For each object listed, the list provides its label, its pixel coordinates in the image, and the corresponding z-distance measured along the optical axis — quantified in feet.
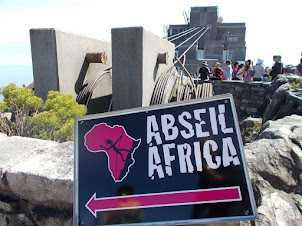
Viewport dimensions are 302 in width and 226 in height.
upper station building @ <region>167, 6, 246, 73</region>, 73.82
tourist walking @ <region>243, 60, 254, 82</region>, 33.30
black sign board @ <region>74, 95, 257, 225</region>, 4.37
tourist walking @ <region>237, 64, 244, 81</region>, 34.40
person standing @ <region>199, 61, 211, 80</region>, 32.02
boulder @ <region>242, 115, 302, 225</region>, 5.41
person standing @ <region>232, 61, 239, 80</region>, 35.29
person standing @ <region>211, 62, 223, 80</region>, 32.69
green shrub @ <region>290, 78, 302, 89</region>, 19.75
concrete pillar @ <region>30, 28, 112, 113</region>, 13.55
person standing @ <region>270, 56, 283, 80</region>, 28.78
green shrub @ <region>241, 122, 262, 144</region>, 12.48
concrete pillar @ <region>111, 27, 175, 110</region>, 13.50
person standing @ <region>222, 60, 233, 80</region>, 32.65
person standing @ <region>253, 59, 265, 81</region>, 31.60
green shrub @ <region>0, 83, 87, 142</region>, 9.56
